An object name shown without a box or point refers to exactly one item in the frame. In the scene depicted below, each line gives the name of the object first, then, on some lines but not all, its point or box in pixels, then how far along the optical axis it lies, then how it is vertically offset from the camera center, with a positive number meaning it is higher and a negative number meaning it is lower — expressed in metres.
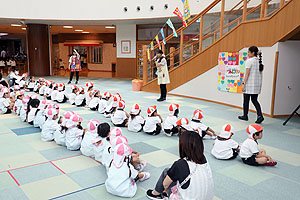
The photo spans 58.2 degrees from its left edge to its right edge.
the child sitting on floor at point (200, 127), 4.72 -1.10
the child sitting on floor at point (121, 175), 2.89 -1.22
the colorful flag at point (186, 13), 8.76 +1.64
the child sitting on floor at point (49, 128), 4.93 -1.21
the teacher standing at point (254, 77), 5.96 -0.26
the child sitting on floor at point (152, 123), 5.23 -1.17
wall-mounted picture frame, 16.49 +1.01
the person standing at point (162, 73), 8.81 -0.31
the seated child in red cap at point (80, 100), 7.91 -1.12
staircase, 6.34 +0.87
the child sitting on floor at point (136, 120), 5.36 -1.16
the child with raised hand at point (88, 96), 7.92 -1.01
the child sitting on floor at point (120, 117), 5.77 -1.18
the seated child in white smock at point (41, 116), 5.49 -1.13
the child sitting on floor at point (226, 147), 4.02 -1.24
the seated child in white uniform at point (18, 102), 7.04 -1.10
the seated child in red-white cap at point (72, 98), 8.28 -1.11
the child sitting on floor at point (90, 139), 4.14 -1.19
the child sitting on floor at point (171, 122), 5.12 -1.10
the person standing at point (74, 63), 12.77 -0.06
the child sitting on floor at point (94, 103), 7.37 -1.12
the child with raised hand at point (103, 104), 7.09 -1.10
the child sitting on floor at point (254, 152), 3.76 -1.22
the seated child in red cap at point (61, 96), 8.48 -1.08
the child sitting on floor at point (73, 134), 4.43 -1.20
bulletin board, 7.66 -0.18
